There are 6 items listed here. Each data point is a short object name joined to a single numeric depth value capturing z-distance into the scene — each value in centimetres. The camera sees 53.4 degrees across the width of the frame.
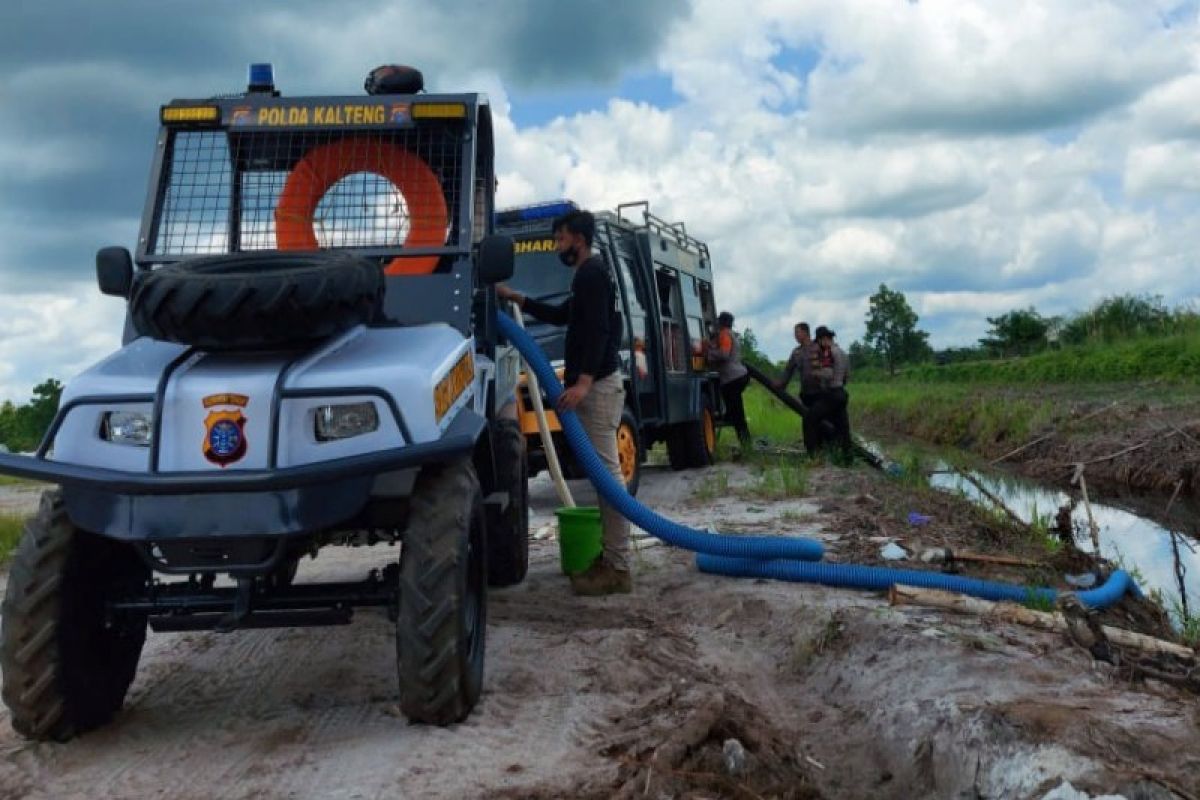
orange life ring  593
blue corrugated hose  657
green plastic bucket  732
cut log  496
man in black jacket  680
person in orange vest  1595
